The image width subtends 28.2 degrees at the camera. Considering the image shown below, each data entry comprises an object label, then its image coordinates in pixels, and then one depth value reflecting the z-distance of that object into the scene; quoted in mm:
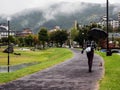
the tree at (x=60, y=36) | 113355
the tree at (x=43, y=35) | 112278
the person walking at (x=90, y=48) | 13570
